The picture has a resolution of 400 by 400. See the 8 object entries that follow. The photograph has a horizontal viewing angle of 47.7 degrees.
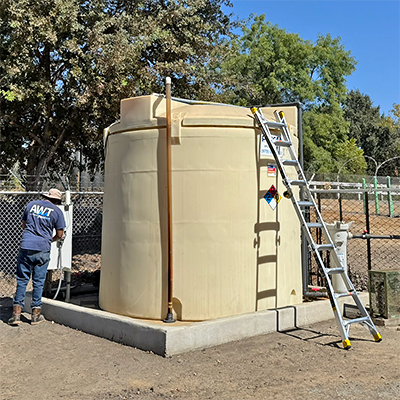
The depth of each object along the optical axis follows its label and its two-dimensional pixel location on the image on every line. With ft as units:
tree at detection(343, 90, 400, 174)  185.16
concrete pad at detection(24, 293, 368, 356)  17.30
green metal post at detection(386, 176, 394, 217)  62.49
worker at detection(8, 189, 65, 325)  21.39
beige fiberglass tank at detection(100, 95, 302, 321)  19.77
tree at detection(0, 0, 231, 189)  33.60
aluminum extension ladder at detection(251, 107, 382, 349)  18.03
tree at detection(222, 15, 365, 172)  118.73
